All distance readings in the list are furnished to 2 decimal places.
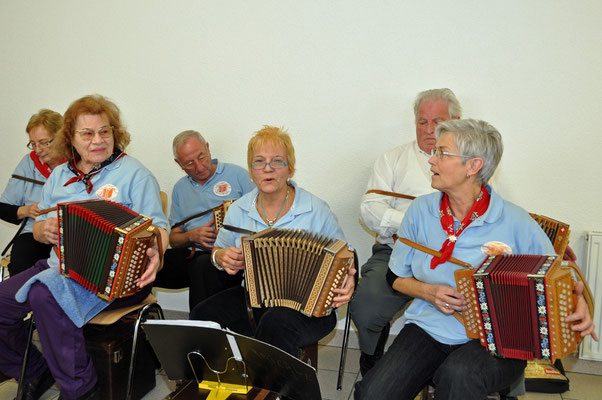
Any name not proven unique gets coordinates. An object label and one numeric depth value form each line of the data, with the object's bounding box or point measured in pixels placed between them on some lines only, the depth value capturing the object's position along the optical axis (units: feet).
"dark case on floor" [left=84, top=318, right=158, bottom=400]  8.30
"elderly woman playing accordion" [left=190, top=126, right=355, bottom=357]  7.80
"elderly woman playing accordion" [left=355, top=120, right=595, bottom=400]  6.09
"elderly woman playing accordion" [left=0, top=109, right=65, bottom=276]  10.57
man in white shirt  8.54
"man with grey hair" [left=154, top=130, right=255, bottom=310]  10.39
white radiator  9.45
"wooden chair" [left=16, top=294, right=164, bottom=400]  7.85
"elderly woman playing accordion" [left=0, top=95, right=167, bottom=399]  7.83
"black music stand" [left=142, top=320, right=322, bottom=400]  5.81
